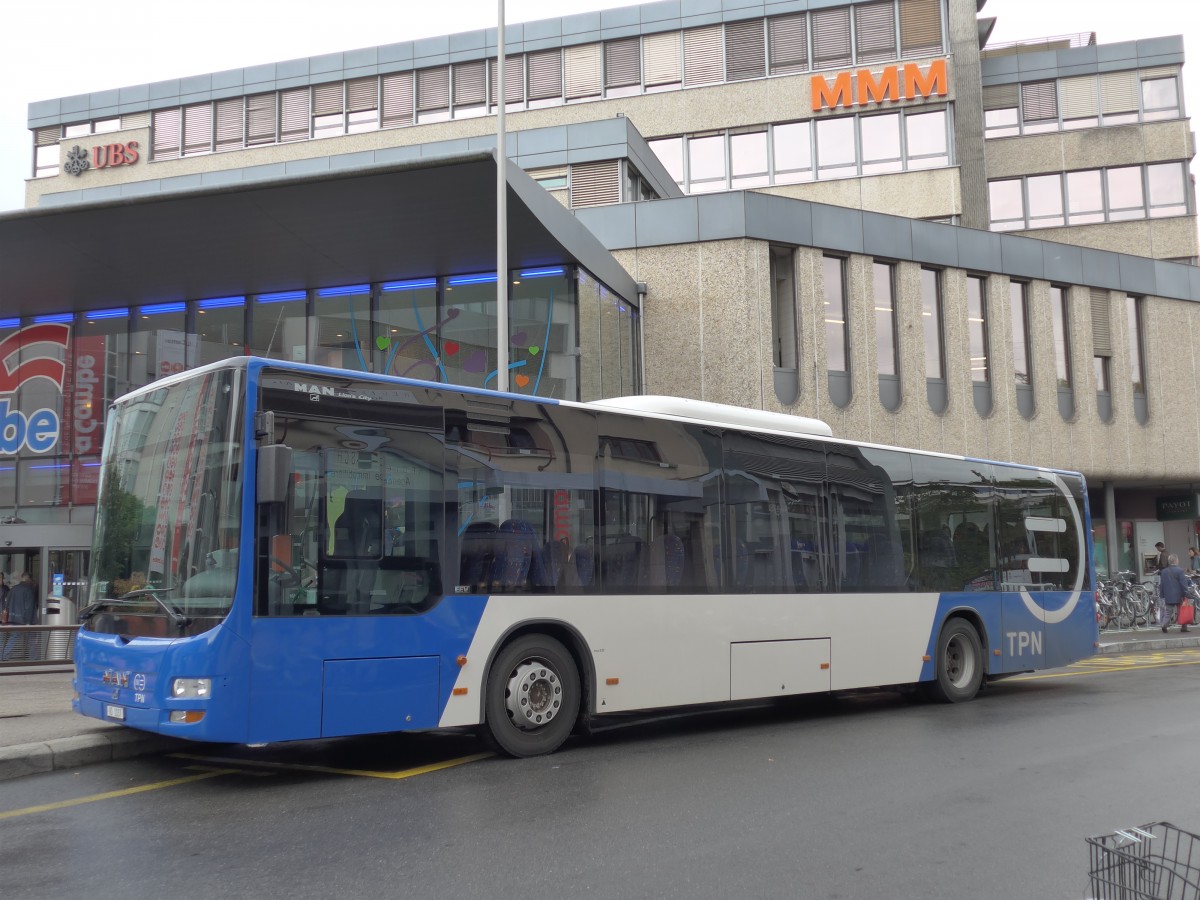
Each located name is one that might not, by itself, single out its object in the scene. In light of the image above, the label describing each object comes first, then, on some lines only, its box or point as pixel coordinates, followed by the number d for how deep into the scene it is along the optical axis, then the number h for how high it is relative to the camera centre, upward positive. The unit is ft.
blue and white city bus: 24.88 +0.33
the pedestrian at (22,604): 67.97 -1.35
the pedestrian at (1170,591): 78.77 -1.98
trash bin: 68.33 -1.82
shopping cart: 10.96 -3.08
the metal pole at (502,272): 50.47 +13.61
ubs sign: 138.72 +52.05
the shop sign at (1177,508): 102.17 +5.02
